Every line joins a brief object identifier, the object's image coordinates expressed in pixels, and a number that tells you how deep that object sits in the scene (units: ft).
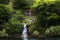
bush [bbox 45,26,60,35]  141.49
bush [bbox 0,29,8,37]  143.64
